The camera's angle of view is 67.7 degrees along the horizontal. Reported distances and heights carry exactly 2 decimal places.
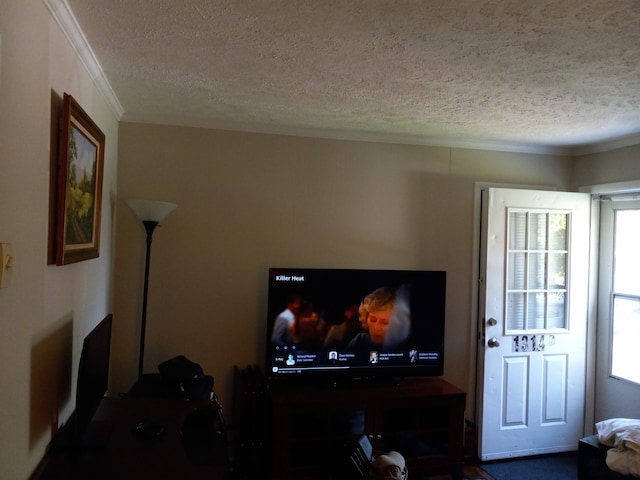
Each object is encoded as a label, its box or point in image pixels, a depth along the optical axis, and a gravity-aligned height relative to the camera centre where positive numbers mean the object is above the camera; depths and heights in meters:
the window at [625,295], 3.46 -0.32
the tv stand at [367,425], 2.90 -1.17
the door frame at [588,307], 3.74 -0.45
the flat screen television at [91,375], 1.66 -0.54
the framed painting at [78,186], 1.67 +0.19
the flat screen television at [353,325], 3.16 -0.56
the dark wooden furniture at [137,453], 1.64 -0.82
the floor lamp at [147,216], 2.88 +0.12
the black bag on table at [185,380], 2.69 -0.83
